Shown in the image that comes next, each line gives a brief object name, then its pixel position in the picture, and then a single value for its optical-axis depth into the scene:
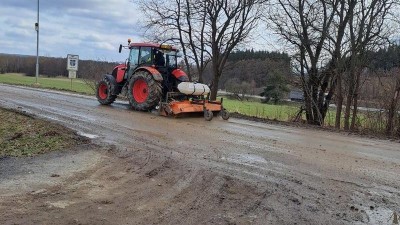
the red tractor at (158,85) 15.05
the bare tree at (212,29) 20.64
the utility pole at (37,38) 34.38
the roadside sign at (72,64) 35.53
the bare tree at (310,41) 17.86
